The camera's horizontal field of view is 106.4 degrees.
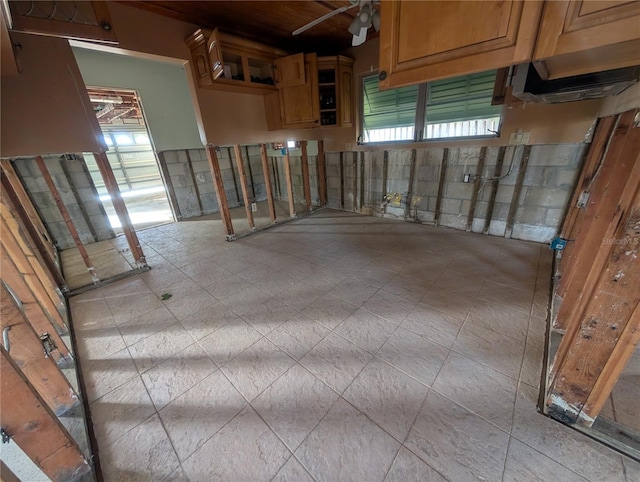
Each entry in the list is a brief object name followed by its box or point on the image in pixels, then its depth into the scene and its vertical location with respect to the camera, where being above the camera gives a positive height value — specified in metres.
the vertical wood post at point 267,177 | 3.68 -0.35
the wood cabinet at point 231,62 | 2.60 +1.11
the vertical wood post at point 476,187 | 3.06 -0.57
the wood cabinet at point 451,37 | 0.84 +0.39
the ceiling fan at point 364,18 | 1.86 +0.97
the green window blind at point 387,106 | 3.45 +0.58
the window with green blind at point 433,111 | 2.94 +0.44
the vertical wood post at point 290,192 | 3.90 -0.66
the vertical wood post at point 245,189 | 3.36 -0.49
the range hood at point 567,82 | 1.19 +0.27
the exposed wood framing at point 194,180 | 4.82 -0.44
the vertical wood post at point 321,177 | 4.61 -0.50
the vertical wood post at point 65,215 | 2.29 -0.49
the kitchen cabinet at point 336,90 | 3.57 +0.88
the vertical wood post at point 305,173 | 4.34 -0.38
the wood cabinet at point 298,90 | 3.37 +0.85
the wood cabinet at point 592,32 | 0.68 +0.29
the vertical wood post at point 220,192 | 3.24 -0.48
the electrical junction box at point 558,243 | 1.77 -0.74
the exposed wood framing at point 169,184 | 4.51 -0.47
